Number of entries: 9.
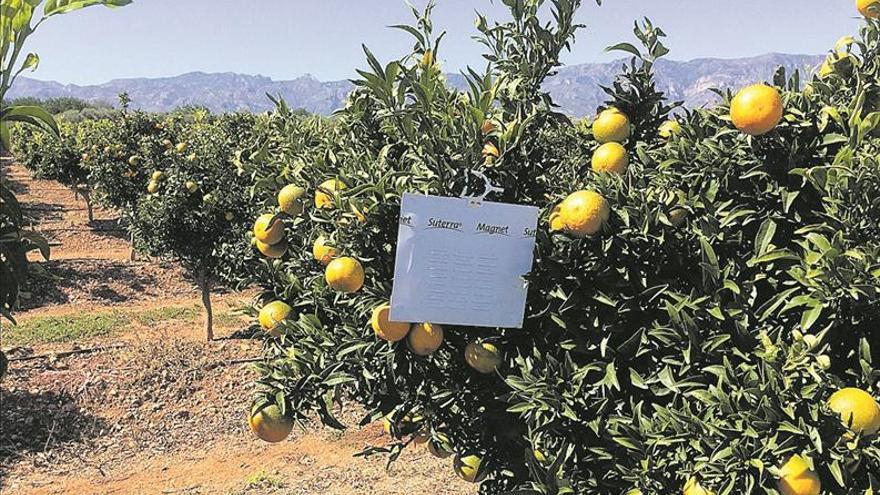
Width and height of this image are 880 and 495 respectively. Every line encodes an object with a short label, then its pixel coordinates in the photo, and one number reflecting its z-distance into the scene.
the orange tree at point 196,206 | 8.13
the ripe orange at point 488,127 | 1.99
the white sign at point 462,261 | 1.77
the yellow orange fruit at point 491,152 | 1.90
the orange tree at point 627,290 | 1.53
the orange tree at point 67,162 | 16.77
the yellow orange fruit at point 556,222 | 1.84
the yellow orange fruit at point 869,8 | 1.84
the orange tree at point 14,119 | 1.16
